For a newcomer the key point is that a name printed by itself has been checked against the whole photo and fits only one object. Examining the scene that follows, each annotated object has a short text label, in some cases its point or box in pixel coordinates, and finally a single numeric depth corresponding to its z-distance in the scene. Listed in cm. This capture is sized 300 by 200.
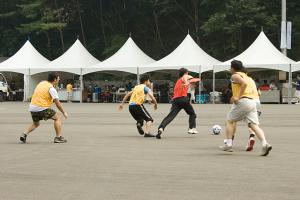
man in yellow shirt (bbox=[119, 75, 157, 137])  1769
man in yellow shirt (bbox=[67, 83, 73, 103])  4581
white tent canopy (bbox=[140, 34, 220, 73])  4028
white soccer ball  1788
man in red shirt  1717
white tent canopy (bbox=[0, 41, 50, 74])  4559
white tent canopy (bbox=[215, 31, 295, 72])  3781
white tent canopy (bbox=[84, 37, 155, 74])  4250
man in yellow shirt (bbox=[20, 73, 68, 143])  1566
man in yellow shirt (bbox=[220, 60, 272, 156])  1316
